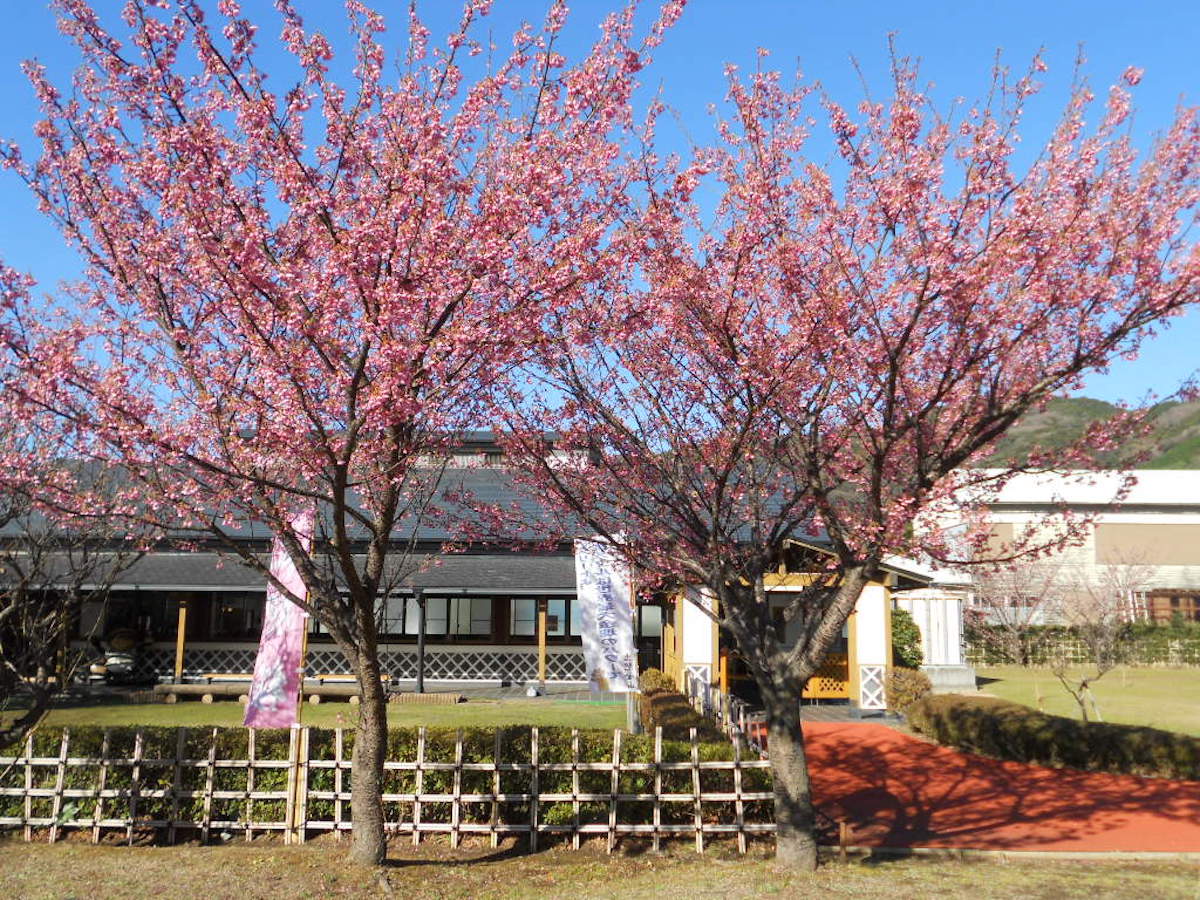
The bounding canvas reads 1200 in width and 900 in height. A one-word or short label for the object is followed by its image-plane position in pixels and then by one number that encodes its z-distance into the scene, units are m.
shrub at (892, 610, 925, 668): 22.84
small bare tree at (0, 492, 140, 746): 9.70
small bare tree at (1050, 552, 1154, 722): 17.39
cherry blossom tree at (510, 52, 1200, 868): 7.68
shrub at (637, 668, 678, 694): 18.72
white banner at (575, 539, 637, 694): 18.39
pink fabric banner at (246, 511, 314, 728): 12.85
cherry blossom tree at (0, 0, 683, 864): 7.07
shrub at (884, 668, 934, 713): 19.43
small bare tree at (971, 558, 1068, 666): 29.77
